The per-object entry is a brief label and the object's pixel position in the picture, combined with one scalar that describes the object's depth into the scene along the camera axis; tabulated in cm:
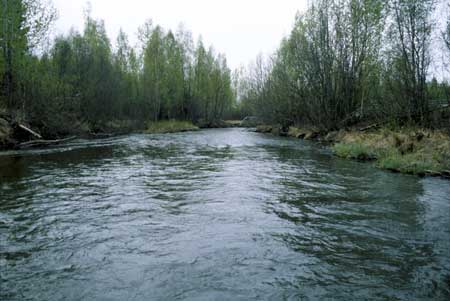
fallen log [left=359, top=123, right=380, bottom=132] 2098
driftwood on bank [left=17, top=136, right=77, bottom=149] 1912
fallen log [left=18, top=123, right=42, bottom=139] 2030
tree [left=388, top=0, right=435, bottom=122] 1719
